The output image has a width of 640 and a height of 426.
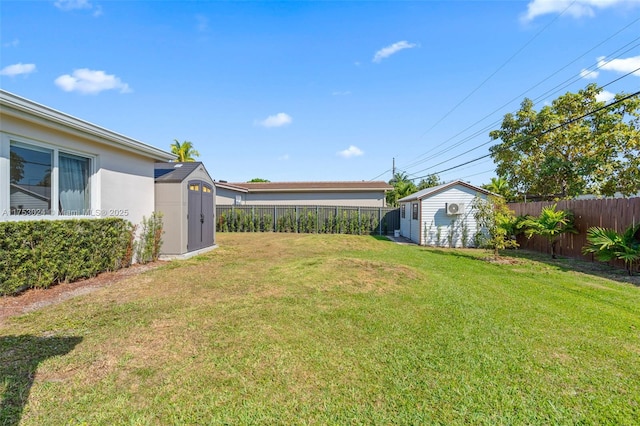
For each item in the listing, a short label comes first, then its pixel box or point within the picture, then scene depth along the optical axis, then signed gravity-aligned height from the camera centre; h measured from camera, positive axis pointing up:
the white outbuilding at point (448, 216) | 13.05 -0.10
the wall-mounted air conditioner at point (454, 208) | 12.91 +0.25
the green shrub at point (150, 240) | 7.67 -0.66
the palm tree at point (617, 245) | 7.06 -0.82
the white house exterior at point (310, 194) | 21.11 +1.54
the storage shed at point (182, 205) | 8.50 +0.30
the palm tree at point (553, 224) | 9.41 -0.37
